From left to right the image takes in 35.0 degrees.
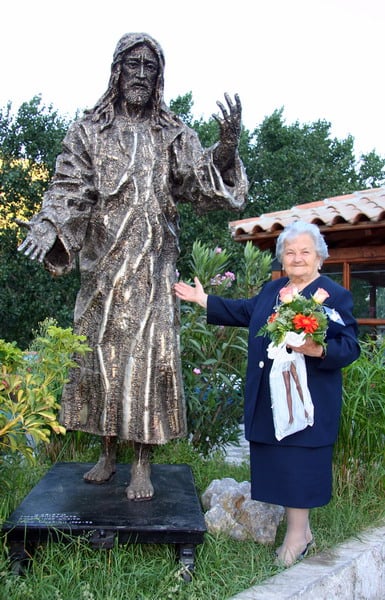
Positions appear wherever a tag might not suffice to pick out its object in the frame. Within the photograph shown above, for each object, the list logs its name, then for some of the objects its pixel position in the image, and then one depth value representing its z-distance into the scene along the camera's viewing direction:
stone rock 3.04
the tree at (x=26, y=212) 13.60
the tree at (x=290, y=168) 16.47
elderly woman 2.70
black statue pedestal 2.62
